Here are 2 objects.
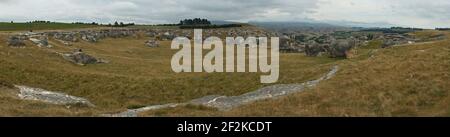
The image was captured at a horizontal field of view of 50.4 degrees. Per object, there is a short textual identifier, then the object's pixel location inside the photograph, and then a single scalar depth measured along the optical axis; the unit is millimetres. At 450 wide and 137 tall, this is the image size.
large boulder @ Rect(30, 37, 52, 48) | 86100
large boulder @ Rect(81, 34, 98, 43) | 129125
